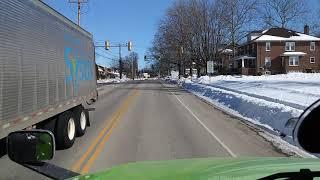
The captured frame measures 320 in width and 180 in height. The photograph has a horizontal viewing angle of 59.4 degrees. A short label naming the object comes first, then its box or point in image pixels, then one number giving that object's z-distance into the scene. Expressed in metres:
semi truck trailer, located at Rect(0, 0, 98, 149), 4.56
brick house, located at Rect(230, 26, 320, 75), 43.76
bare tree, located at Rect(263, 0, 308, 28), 51.38
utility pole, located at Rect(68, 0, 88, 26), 29.70
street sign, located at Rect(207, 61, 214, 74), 26.40
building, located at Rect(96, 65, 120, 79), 77.32
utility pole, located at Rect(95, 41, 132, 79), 35.12
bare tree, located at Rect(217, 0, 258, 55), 38.69
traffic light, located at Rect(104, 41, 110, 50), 35.11
